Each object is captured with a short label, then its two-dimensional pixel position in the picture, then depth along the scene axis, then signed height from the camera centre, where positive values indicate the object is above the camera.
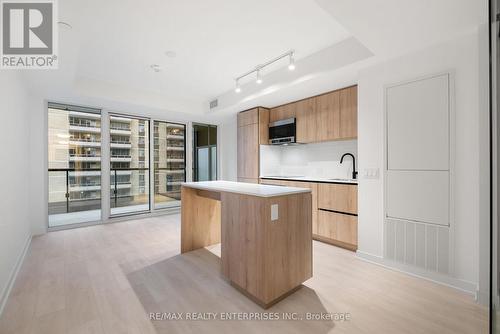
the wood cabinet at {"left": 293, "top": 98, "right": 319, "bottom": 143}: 3.85 +0.82
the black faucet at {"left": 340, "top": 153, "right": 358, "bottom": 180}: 3.62 -0.02
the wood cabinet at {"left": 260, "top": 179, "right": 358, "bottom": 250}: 3.04 -0.70
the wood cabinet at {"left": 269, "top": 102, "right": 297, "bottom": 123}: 4.26 +1.11
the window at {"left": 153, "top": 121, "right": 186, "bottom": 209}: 5.40 +0.12
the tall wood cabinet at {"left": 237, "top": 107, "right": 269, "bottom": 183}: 4.60 +0.60
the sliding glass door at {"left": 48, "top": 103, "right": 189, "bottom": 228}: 4.23 +0.07
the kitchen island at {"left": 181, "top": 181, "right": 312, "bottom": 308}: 1.80 -0.65
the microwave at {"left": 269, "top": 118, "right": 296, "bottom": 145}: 4.18 +0.69
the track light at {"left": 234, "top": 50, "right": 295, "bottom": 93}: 2.73 +1.49
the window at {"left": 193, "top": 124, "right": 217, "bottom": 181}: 6.33 +0.43
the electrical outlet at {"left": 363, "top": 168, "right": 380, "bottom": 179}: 2.68 -0.09
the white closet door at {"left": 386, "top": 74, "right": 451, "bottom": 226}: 2.20 +0.16
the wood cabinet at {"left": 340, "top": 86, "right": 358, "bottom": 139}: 3.28 +0.82
